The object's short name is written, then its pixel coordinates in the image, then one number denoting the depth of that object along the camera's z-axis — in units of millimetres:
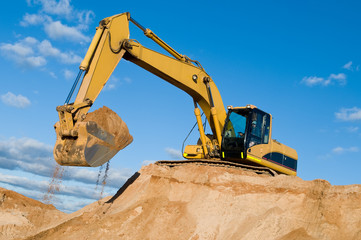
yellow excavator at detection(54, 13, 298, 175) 9469
